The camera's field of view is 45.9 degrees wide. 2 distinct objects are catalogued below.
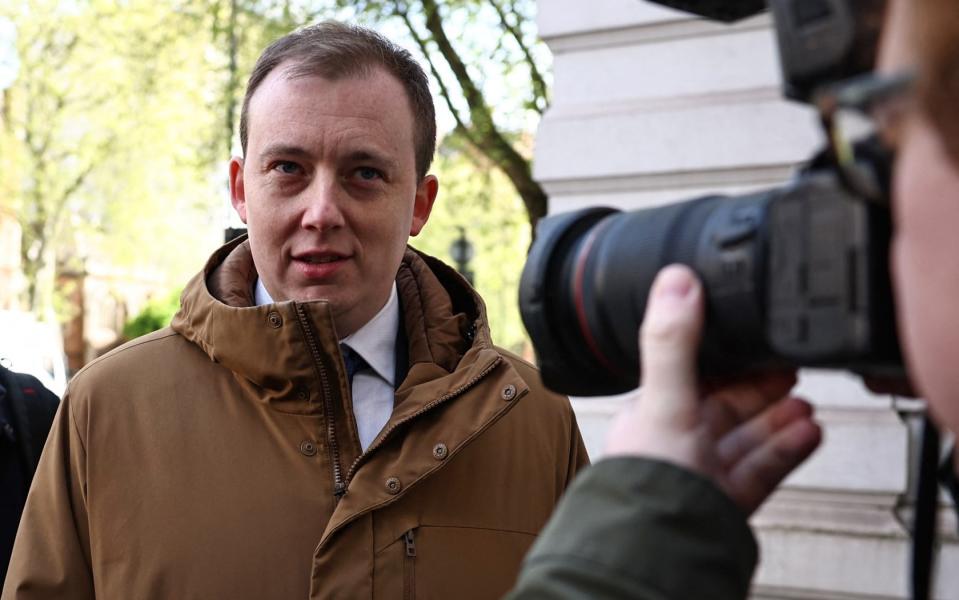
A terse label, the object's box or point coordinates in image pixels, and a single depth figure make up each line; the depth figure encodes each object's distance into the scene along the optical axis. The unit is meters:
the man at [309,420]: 1.97
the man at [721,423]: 0.86
